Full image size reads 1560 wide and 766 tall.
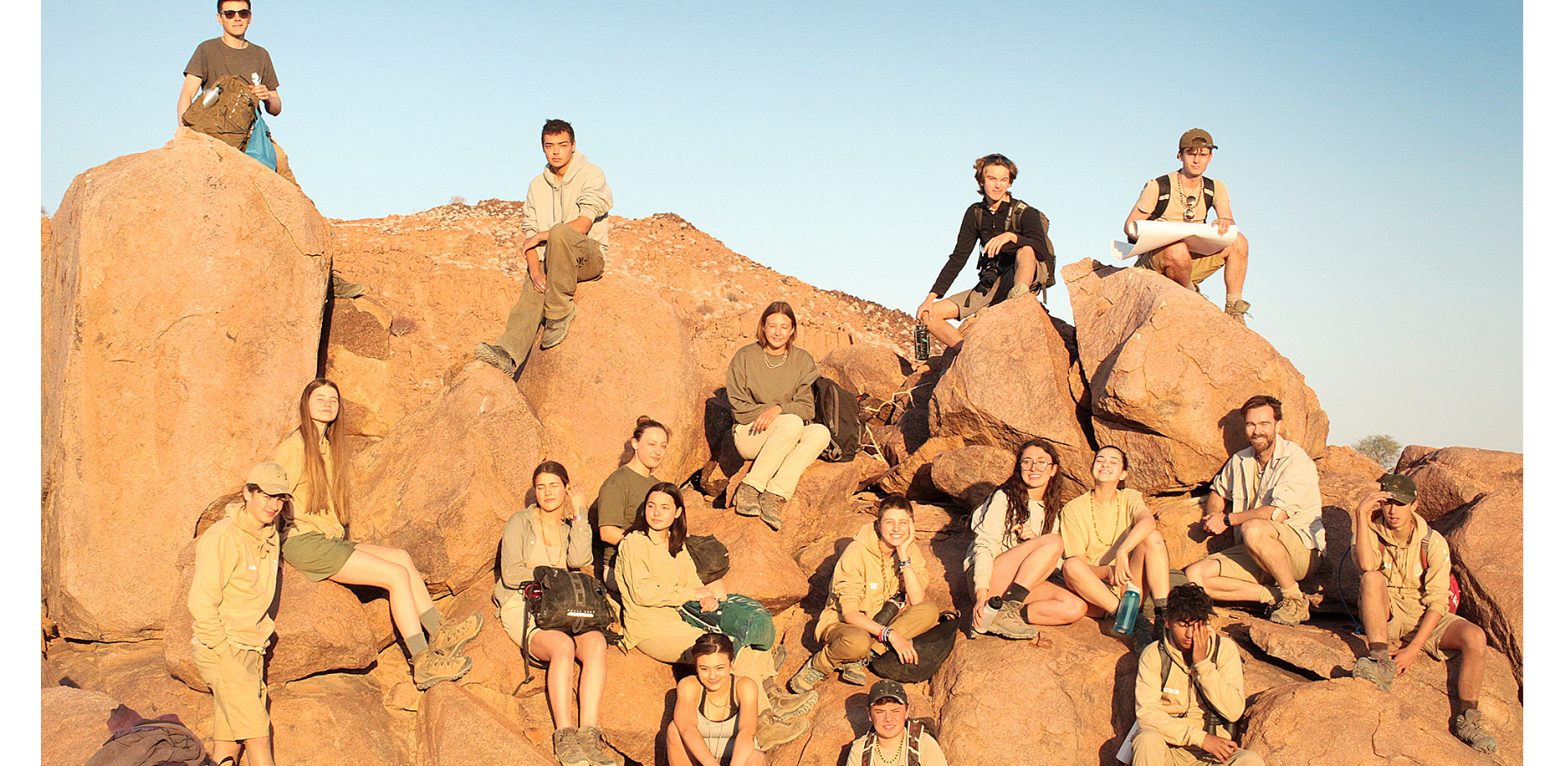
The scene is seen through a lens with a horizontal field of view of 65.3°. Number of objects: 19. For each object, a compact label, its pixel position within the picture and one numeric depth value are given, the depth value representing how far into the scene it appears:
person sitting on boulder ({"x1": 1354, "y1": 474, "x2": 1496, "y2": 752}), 7.10
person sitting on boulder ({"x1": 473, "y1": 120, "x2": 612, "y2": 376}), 9.75
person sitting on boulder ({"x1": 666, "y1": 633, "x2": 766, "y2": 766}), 6.88
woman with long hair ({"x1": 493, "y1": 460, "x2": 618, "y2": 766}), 7.11
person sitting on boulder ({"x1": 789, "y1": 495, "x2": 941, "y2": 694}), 7.34
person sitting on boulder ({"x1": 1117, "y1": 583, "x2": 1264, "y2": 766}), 6.71
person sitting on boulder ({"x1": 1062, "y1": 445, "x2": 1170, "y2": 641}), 7.68
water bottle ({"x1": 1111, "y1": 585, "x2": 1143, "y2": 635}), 7.53
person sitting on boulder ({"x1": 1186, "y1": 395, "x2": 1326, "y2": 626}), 7.86
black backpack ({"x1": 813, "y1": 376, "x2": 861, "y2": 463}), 9.39
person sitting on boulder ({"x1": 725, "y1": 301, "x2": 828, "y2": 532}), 8.97
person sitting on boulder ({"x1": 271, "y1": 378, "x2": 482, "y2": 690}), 7.51
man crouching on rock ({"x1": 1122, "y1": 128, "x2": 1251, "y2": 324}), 9.65
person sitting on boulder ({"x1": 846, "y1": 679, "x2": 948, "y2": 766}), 6.64
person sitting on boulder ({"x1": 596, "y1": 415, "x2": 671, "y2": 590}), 7.95
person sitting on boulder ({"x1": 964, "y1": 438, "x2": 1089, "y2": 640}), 7.67
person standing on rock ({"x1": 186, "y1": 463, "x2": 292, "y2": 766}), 6.69
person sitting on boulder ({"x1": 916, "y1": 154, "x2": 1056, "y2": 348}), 10.40
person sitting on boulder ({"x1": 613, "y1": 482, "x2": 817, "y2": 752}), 7.41
